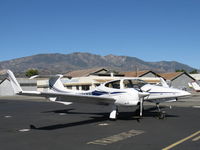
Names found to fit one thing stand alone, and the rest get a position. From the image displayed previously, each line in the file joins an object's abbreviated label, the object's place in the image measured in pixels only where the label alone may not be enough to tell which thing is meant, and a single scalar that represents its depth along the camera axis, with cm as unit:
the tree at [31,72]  15032
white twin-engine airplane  1430
